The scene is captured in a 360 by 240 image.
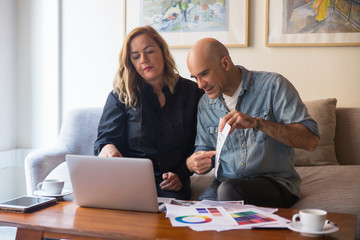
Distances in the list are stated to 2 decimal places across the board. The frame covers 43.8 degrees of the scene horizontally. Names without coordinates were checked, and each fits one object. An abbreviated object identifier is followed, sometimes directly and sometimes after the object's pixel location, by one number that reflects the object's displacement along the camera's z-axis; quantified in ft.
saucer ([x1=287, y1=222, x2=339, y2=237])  4.21
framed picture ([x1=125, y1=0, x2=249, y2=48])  10.18
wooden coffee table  4.35
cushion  8.89
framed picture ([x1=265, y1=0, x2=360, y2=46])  9.49
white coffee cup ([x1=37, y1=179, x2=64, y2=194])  6.15
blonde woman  7.66
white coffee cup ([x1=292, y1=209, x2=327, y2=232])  4.23
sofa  7.88
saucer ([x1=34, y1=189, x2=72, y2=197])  6.10
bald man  6.17
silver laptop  5.11
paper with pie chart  4.67
